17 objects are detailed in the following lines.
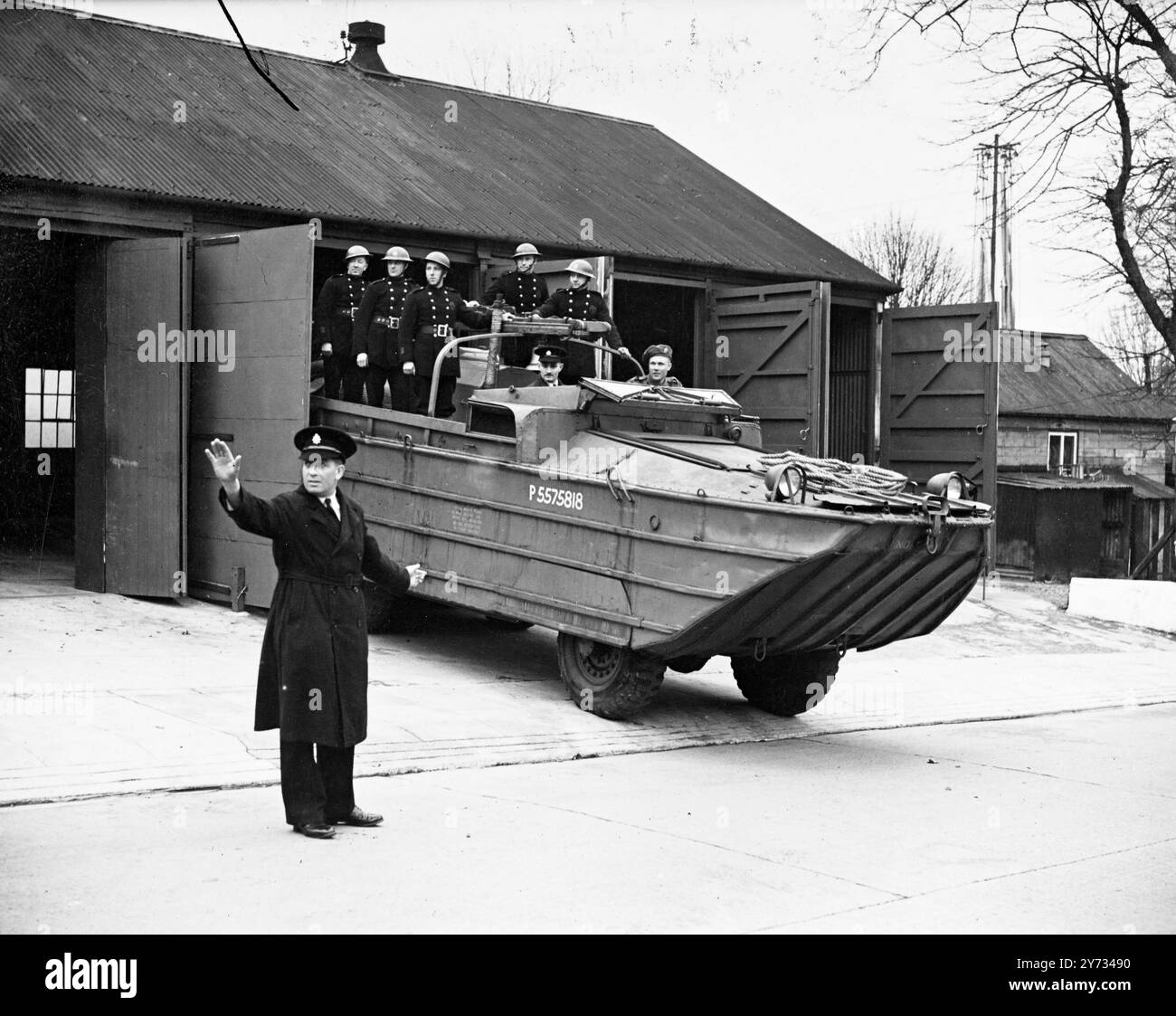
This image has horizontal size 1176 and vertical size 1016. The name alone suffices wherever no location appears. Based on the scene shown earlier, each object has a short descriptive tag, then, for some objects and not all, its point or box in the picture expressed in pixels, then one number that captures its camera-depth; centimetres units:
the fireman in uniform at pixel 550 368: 1293
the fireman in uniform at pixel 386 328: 1431
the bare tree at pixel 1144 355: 2442
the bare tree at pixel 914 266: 5712
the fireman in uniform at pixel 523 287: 1523
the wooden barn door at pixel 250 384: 1391
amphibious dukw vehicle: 1033
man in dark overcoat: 756
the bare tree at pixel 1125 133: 2005
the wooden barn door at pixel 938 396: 2064
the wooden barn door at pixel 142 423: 1466
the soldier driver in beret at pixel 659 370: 1304
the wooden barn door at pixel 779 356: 1952
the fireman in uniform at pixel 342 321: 1488
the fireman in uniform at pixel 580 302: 1438
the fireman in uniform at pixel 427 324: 1395
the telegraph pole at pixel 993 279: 4744
